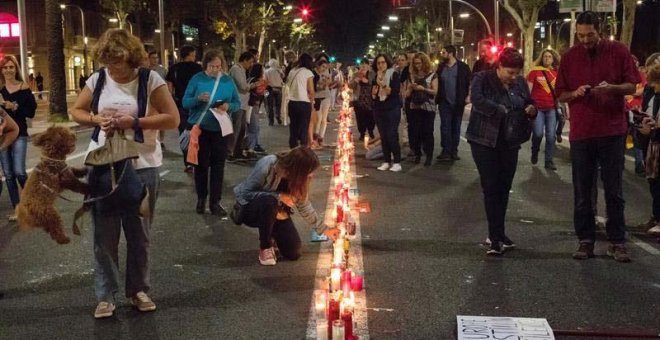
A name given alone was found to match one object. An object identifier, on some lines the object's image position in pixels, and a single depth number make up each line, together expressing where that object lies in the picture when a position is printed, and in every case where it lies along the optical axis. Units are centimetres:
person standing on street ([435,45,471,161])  1320
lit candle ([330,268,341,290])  459
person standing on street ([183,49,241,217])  880
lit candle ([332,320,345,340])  407
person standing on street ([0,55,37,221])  872
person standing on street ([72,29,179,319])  493
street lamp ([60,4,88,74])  5634
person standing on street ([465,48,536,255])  679
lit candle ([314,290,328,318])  477
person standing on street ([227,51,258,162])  1254
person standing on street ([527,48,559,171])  1219
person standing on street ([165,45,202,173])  1193
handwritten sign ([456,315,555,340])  461
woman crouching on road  619
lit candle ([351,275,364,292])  555
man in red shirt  645
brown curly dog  507
